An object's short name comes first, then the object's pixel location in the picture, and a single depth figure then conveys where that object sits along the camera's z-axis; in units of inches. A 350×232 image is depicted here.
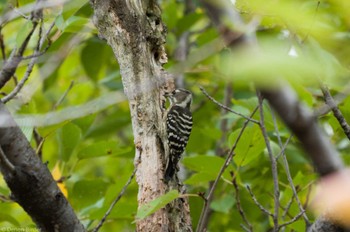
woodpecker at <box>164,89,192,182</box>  241.3
